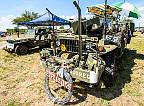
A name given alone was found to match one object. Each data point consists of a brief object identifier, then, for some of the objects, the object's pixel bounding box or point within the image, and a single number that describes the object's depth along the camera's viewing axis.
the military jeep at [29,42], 5.73
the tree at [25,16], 26.71
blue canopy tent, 7.15
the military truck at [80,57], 2.65
